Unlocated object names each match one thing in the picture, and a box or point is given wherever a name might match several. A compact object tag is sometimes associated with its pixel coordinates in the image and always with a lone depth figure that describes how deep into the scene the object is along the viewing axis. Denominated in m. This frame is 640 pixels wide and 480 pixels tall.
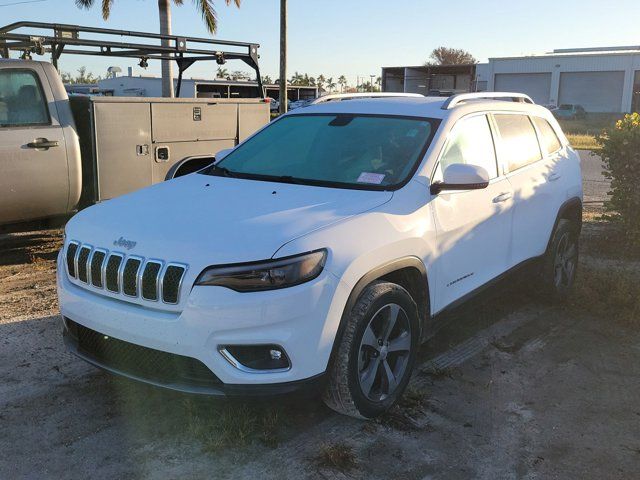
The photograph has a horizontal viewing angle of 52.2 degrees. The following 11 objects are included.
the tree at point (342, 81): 111.24
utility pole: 19.70
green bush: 7.23
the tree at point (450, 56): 98.12
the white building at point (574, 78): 61.91
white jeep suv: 2.94
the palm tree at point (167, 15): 21.32
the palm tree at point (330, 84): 107.62
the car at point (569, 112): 55.09
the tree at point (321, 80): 105.57
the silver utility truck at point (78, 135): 6.05
